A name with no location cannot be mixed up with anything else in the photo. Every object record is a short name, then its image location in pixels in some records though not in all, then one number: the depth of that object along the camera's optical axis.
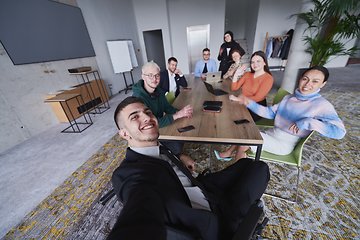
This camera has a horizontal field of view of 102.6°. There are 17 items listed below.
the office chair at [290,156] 1.30
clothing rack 6.90
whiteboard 5.38
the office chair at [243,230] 0.56
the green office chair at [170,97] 2.34
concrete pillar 3.33
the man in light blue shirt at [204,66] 3.77
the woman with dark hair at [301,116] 1.20
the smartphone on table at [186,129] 1.38
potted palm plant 2.71
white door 7.22
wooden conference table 1.21
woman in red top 1.96
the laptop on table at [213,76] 3.18
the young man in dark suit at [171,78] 2.96
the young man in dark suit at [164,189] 0.55
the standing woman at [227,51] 3.78
